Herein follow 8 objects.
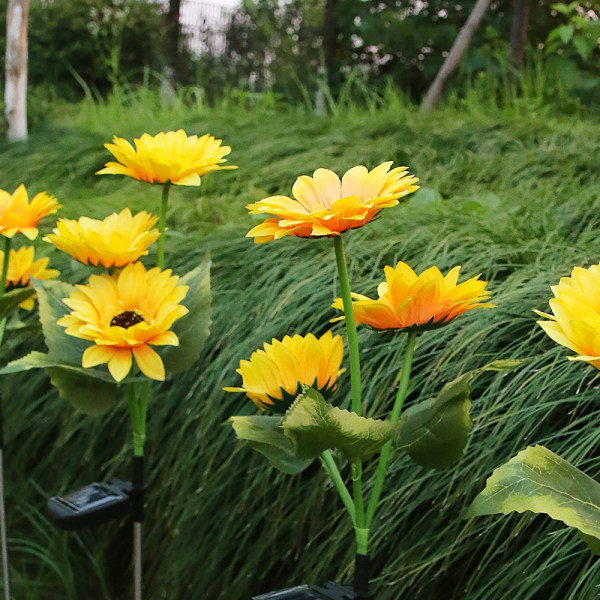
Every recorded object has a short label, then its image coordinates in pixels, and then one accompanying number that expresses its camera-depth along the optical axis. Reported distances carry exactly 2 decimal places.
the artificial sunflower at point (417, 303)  0.65
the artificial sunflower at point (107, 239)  0.90
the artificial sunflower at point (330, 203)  0.61
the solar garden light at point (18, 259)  0.98
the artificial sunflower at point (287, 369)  0.68
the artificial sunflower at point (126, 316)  0.77
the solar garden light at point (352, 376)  0.61
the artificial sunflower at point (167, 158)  0.87
